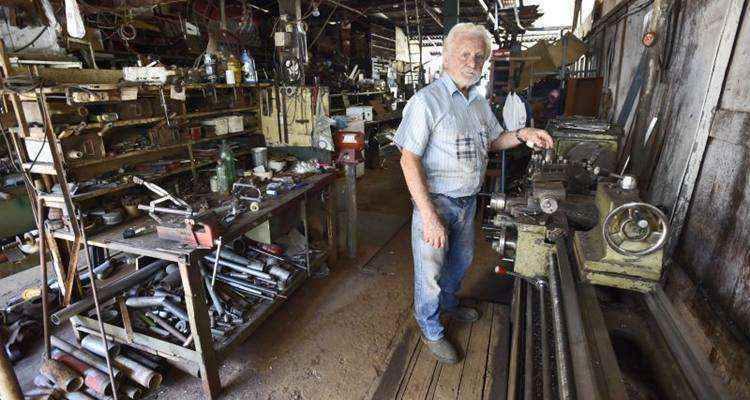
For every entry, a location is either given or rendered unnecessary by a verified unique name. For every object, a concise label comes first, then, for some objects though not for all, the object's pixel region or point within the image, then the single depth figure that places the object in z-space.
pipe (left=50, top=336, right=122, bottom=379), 1.80
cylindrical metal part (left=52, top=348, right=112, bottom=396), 1.71
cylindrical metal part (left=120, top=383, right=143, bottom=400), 1.72
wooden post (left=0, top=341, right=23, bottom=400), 1.18
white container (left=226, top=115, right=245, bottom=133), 2.92
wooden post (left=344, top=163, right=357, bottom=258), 2.81
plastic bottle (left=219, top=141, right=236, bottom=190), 2.46
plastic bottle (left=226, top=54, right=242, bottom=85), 2.78
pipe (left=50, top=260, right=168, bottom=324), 1.56
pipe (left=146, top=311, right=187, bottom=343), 1.87
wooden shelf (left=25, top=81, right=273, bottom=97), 1.78
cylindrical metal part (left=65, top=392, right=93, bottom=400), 1.71
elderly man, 1.60
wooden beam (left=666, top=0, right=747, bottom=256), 1.57
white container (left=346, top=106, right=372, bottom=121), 4.95
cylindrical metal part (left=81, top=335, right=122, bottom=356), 1.85
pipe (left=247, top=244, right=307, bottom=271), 2.49
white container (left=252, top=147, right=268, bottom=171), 2.82
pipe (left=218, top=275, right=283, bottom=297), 2.20
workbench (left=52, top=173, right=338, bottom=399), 1.57
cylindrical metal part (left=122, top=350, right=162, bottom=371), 1.85
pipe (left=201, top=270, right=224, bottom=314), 2.05
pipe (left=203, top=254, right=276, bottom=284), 2.28
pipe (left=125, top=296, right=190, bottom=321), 1.97
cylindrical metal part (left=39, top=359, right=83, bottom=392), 1.72
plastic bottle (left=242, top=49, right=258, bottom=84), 2.99
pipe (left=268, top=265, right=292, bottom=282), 2.26
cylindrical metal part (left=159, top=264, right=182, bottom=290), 2.17
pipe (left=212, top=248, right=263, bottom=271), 2.32
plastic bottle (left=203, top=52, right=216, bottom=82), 2.69
